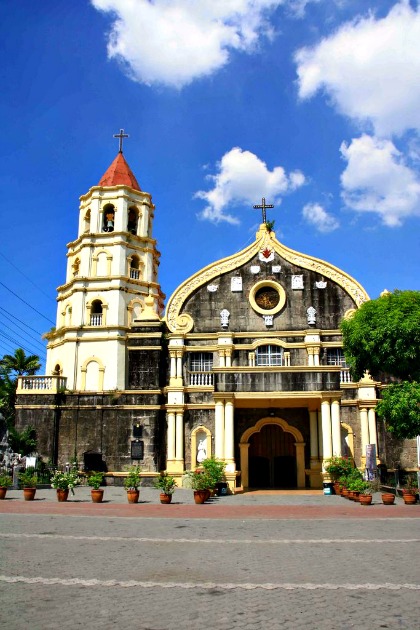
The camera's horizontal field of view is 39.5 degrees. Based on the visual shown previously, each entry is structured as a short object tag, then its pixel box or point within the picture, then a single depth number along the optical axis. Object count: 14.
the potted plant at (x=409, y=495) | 20.86
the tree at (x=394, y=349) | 21.67
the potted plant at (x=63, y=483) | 21.69
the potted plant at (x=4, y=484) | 22.58
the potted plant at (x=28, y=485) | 21.94
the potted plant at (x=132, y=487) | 21.53
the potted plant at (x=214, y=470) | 23.67
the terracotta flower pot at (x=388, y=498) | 20.48
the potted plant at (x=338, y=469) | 24.91
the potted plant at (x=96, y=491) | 21.31
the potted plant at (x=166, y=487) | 21.22
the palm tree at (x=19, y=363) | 48.50
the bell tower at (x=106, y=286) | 33.06
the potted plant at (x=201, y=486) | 21.42
